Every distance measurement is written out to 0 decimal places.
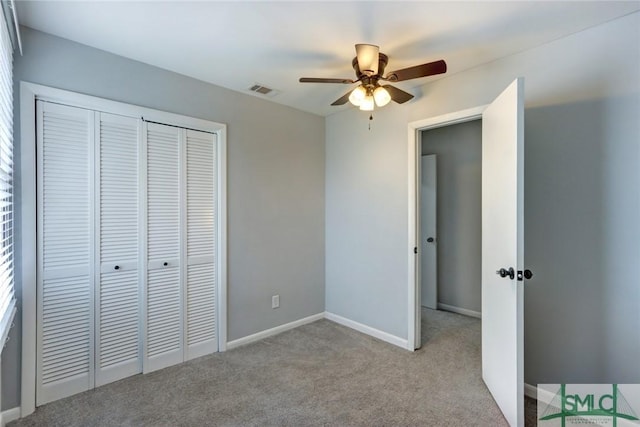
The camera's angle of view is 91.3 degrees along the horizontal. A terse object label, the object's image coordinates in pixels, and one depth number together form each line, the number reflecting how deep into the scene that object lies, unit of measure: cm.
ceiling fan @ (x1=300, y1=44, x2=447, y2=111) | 184
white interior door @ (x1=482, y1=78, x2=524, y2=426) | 175
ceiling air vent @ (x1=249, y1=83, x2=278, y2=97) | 287
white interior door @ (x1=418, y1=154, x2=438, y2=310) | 406
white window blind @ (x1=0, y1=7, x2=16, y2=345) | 161
